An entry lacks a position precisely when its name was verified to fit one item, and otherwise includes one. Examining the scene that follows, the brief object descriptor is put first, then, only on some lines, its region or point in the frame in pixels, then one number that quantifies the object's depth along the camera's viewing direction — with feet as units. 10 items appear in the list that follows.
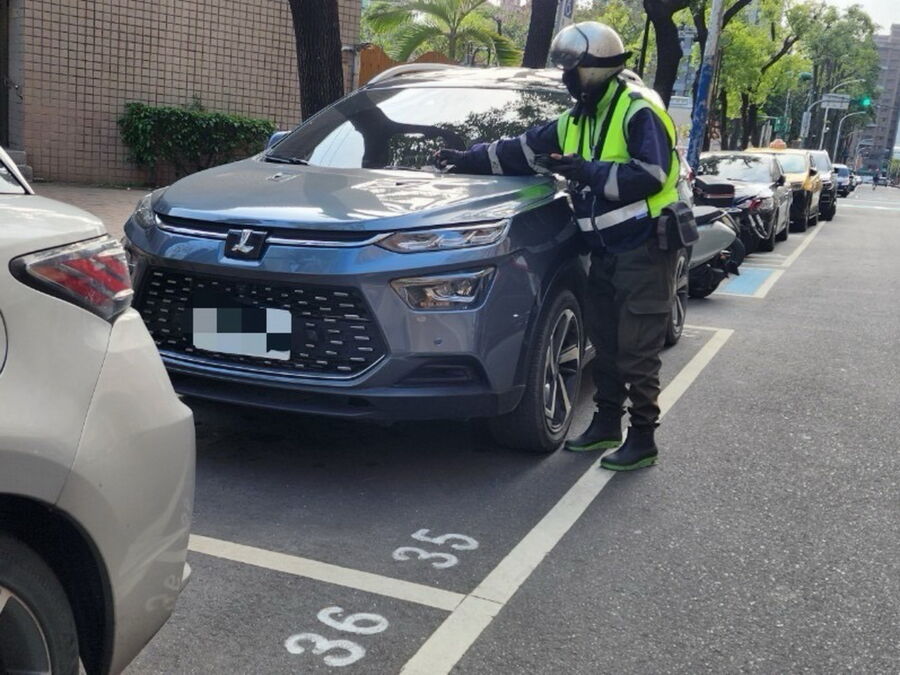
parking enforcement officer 14.92
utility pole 63.93
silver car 6.55
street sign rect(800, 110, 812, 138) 179.22
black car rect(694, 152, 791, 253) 48.21
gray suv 13.33
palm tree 58.23
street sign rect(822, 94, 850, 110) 188.75
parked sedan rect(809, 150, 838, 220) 79.97
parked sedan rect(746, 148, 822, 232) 64.39
